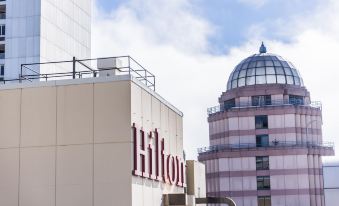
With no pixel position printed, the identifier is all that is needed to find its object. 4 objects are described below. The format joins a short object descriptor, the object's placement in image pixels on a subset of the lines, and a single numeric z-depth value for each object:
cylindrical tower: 99.06
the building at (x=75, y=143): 24.98
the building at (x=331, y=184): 105.94
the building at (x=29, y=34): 87.50
